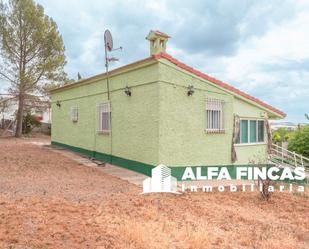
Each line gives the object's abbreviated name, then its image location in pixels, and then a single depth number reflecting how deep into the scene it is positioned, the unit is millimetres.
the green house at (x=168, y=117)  10969
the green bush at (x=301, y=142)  22188
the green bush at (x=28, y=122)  32156
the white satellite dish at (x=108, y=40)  14359
